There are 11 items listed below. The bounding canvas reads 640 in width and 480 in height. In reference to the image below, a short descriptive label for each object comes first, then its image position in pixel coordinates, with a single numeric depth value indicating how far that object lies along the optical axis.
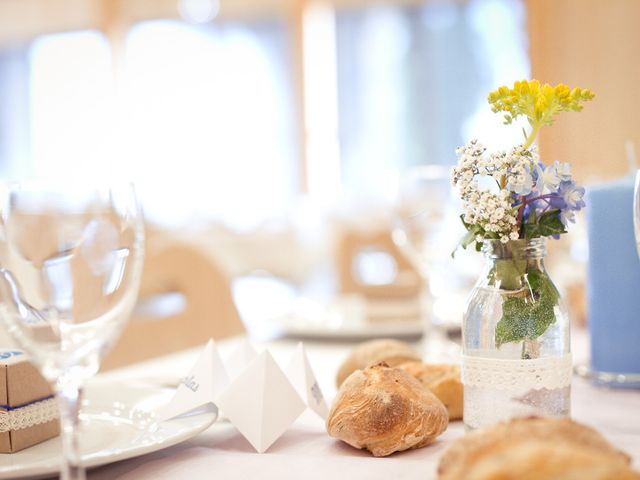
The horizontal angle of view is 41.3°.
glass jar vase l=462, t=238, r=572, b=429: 0.64
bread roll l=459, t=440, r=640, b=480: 0.38
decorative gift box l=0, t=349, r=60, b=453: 0.63
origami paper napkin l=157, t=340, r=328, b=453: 0.67
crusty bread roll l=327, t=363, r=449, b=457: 0.62
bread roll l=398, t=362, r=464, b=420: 0.74
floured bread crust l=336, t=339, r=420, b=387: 0.83
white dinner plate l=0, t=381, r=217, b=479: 0.58
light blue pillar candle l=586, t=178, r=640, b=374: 0.88
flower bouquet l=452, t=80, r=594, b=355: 0.63
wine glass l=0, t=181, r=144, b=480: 0.49
